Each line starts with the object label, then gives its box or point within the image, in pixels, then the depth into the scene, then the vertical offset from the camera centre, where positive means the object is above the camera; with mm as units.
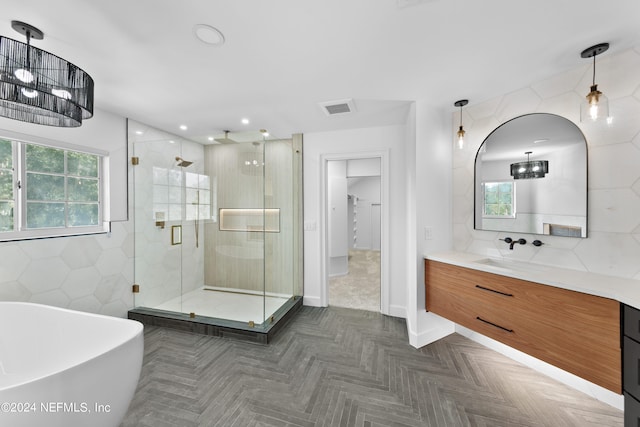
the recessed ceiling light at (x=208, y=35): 1437 +1110
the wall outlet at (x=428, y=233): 2433 -220
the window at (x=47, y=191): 2004 +192
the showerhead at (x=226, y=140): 2996 +916
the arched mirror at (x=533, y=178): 1850 +295
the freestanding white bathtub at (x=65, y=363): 962 -804
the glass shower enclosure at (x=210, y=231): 2768 -238
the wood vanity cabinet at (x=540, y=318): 1333 -739
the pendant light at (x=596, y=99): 1595 +765
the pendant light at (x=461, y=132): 2389 +801
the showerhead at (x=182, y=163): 3053 +622
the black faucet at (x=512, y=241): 2107 -267
